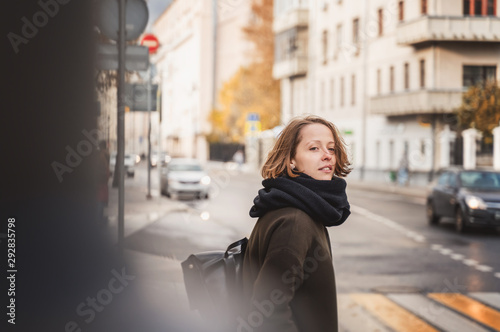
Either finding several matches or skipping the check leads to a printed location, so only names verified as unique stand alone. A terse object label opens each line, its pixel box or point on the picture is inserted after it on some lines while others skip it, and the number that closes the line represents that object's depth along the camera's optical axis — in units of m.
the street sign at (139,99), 13.48
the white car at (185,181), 31.47
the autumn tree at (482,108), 34.56
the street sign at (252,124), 56.16
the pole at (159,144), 20.88
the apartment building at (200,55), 98.38
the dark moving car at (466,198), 18.25
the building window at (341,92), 55.84
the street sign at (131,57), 7.96
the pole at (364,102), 51.78
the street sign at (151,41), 15.48
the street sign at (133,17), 8.94
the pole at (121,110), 8.55
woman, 2.94
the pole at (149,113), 13.06
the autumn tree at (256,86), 76.19
